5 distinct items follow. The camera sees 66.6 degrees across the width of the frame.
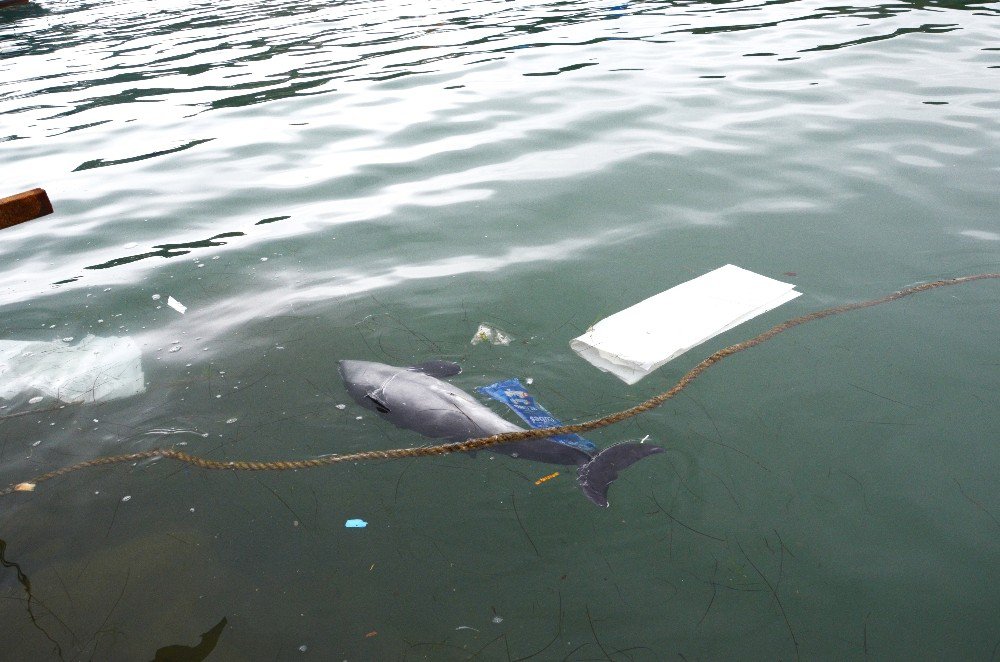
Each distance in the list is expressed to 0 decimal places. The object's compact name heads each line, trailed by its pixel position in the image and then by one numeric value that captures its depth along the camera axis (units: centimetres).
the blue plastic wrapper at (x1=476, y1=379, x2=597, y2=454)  396
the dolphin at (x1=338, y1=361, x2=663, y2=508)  371
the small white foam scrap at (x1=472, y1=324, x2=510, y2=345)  491
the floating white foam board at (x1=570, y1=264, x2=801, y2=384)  461
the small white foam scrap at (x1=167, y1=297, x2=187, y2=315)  567
